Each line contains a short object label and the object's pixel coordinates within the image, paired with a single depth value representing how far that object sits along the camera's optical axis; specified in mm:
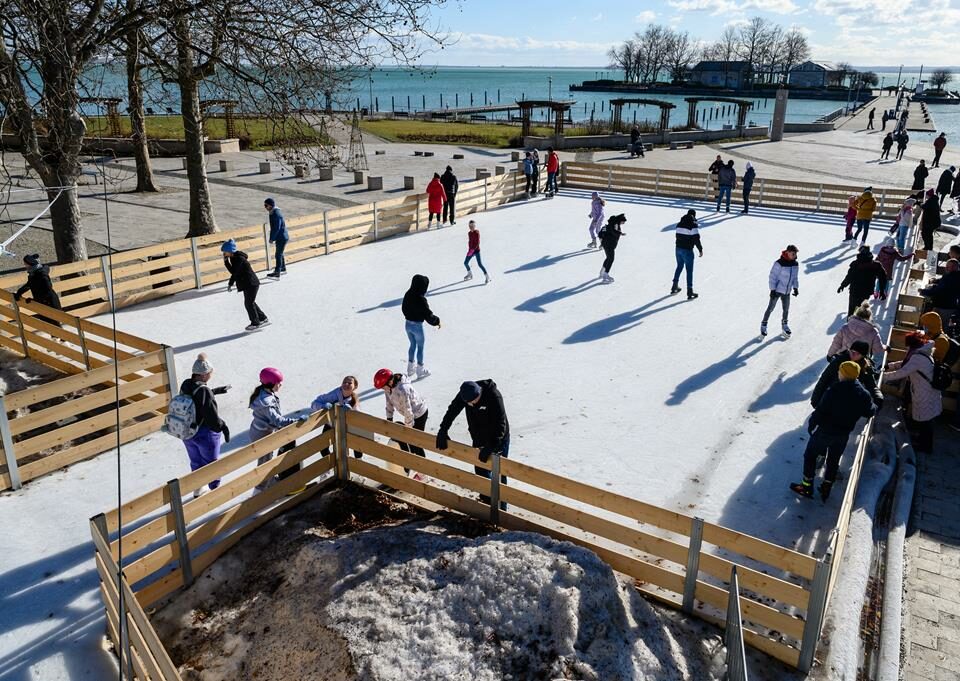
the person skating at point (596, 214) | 16156
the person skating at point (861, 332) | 8711
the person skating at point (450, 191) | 19172
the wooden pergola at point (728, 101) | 41622
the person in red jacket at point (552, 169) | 23609
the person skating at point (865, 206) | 16953
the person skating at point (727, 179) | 21500
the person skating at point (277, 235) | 13633
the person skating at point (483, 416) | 6375
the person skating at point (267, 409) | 6770
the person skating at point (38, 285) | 10180
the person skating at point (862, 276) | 11102
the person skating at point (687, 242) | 12820
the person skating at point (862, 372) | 7344
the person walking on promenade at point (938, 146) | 29562
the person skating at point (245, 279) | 11086
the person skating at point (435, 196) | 18516
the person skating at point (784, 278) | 10977
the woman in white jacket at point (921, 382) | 8320
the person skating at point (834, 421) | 6805
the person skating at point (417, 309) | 9305
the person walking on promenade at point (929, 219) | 16469
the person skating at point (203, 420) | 6570
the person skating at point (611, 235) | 13992
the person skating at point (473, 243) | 13766
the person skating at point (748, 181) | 20875
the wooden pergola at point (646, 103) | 38409
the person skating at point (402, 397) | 7188
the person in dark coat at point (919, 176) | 22078
